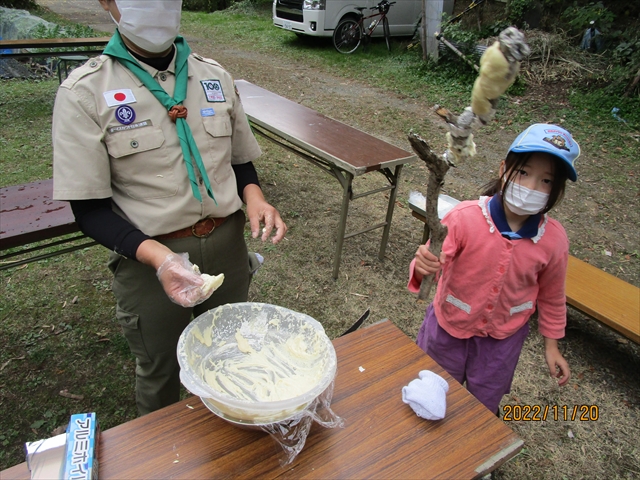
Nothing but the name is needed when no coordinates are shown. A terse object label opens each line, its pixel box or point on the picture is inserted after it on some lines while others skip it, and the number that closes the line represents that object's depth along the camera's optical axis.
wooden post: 8.48
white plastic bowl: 1.15
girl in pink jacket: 1.55
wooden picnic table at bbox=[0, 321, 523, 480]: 1.15
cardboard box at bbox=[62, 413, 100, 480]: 1.03
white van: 9.87
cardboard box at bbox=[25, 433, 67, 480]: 1.02
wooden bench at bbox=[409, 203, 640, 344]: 2.67
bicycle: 10.07
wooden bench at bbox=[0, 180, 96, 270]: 2.22
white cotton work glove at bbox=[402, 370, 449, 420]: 1.32
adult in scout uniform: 1.34
